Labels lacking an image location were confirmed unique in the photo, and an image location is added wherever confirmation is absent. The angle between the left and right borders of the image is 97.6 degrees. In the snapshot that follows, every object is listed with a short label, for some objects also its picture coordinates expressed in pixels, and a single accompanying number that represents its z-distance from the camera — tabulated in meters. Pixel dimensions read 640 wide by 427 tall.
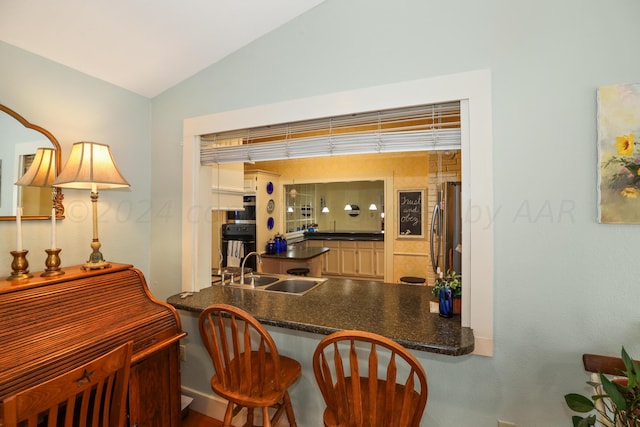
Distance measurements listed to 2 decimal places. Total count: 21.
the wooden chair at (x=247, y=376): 1.33
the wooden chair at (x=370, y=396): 1.05
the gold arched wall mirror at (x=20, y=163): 1.48
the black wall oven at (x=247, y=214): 4.61
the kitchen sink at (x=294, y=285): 2.26
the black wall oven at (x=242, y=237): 4.49
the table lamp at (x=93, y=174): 1.50
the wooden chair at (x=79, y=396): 0.81
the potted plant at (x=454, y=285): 1.55
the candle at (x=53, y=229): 1.45
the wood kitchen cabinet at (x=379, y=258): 5.70
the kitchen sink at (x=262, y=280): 2.41
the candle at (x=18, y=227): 1.33
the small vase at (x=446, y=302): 1.54
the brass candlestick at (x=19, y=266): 1.36
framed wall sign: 4.68
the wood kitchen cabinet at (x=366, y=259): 5.75
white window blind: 1.51
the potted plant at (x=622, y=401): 0.88
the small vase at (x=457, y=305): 1.55
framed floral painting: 1.17
